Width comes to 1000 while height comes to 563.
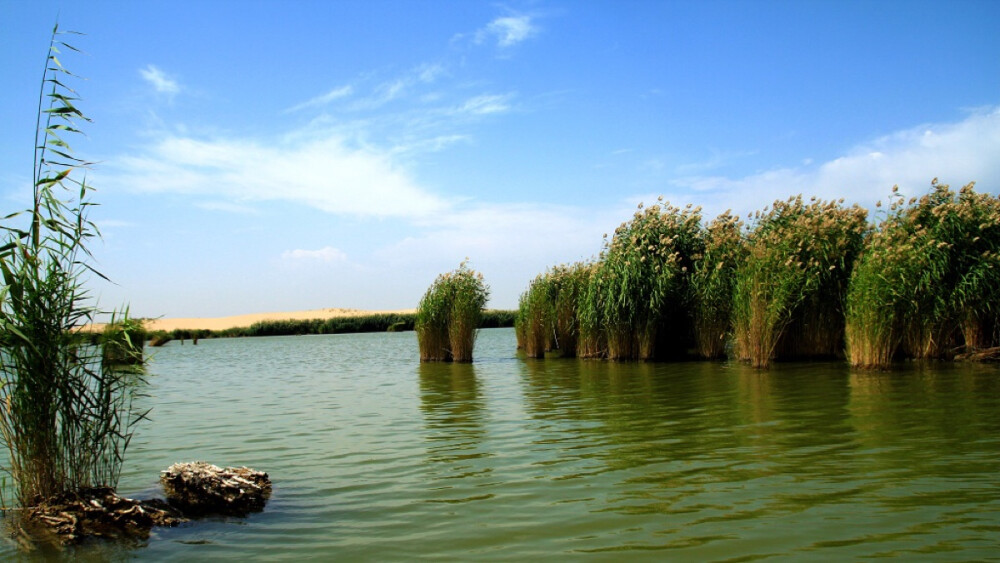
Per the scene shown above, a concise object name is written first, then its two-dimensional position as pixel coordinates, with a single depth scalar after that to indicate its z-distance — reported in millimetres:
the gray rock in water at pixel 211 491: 5902
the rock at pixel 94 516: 5191
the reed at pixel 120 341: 5719
